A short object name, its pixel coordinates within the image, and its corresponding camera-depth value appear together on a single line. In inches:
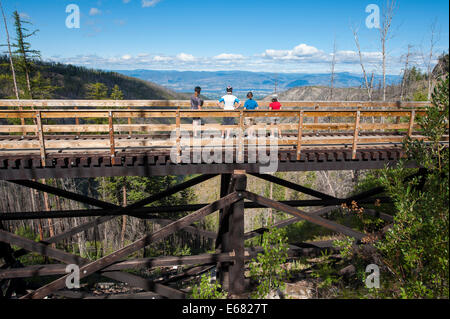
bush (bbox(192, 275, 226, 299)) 204.1
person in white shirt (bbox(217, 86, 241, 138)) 308.8
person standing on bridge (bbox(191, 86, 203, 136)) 319.3
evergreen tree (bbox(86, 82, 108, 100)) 894.6
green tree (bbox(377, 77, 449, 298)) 181.9
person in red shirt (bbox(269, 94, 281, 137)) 339.3
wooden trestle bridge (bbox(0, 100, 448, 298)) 247.6
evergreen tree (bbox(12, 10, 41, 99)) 667.4
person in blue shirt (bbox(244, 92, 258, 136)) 319.5
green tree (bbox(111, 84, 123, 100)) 963.1
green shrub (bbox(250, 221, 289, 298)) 225.1
